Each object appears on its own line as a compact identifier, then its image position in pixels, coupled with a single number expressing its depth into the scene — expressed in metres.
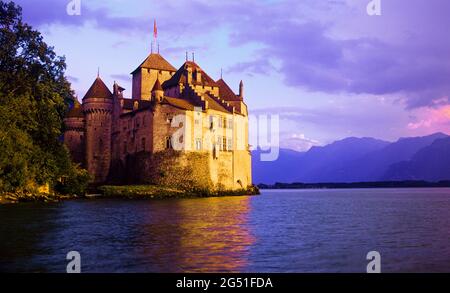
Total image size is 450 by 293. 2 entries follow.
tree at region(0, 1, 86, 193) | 49.22
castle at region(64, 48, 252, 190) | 71.44
